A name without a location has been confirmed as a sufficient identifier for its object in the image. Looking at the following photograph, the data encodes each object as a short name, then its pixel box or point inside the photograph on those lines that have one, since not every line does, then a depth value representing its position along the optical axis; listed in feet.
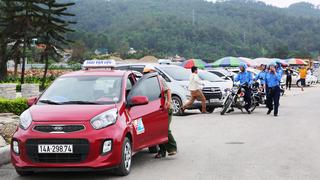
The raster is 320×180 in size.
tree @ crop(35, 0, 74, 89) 115.34
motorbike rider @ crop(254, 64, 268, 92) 74.21
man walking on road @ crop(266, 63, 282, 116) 63.93
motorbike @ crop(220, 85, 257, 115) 66.39
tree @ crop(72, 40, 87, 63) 332.60
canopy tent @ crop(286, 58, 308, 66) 227.40
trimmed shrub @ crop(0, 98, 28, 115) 52.54
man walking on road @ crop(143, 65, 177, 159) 34.40
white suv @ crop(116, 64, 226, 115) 66.08
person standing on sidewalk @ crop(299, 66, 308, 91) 144.62
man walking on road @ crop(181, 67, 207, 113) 64.69
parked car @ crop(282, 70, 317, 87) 171.38
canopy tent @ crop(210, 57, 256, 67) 165.52
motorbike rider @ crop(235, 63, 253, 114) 67.15
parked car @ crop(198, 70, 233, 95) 71.56
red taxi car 25.85
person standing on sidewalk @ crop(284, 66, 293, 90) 142.67
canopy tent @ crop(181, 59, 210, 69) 147.54
